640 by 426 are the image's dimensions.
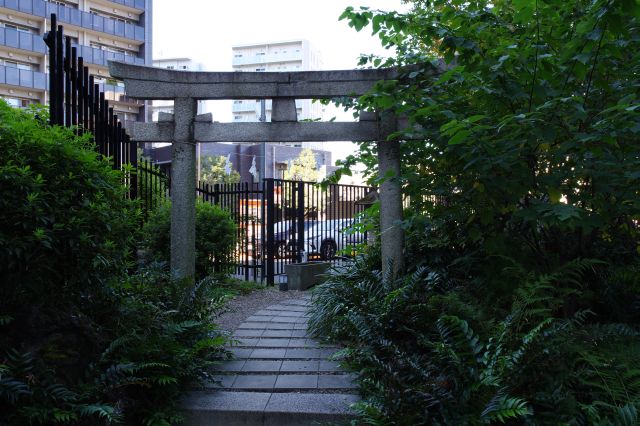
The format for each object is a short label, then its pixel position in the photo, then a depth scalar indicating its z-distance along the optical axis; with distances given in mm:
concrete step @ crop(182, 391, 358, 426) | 4297
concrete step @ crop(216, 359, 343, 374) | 5328
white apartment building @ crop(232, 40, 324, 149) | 78106
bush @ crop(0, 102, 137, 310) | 3553
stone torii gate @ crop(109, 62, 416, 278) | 6617
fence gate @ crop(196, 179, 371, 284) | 11836
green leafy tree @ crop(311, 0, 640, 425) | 3705
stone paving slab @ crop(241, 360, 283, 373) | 5355
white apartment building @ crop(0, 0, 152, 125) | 30266
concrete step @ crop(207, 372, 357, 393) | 4855
